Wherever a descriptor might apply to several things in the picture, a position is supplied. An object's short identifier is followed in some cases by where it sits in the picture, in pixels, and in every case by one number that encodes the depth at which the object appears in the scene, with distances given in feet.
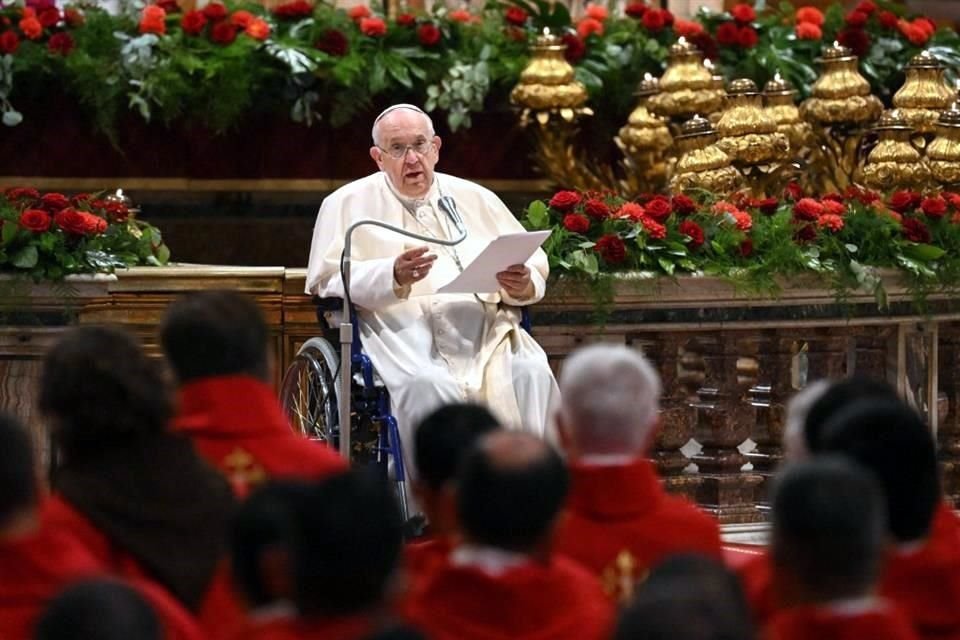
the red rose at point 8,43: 72.43
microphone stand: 48.37
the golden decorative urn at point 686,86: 72.33
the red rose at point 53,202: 56.49
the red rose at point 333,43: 73.87
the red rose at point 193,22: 73.51
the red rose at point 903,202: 60.64
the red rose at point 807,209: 58.90
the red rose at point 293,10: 75.10
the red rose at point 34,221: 54.85
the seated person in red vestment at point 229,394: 29.60
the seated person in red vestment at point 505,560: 23.09
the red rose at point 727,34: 79.77
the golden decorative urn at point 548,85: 74.90
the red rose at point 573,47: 77.46
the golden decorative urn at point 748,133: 66.28
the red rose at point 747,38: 79.92
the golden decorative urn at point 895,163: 66.95
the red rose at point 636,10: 80.48
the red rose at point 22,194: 57.88
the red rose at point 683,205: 58.44
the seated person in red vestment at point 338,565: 21.29
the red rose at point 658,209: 57.67
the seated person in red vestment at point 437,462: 27.37
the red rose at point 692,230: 57.47
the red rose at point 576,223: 56.18
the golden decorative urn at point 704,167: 65.46
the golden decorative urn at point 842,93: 72.23
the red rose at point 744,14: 80.64
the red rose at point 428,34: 75.25
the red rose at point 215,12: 73.72
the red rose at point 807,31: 79.92
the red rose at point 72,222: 55.16
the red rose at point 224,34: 73.31
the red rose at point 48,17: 73.97
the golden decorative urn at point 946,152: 66.69
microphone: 52.80
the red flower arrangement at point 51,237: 55.11
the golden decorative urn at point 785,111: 69.51
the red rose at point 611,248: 55.98
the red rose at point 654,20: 78.95
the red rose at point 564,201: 57.16
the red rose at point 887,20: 81.00
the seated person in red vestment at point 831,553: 21.45
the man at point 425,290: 51.39
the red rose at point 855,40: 79.87
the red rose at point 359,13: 75.72
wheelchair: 50.57
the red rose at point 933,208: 60.13
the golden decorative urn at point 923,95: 68.18
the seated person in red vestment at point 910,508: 25.00
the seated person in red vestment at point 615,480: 27.17
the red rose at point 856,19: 80.18
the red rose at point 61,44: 72.79
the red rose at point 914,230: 59.77
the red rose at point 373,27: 74.74
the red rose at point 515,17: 77.71
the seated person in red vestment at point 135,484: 26.55
